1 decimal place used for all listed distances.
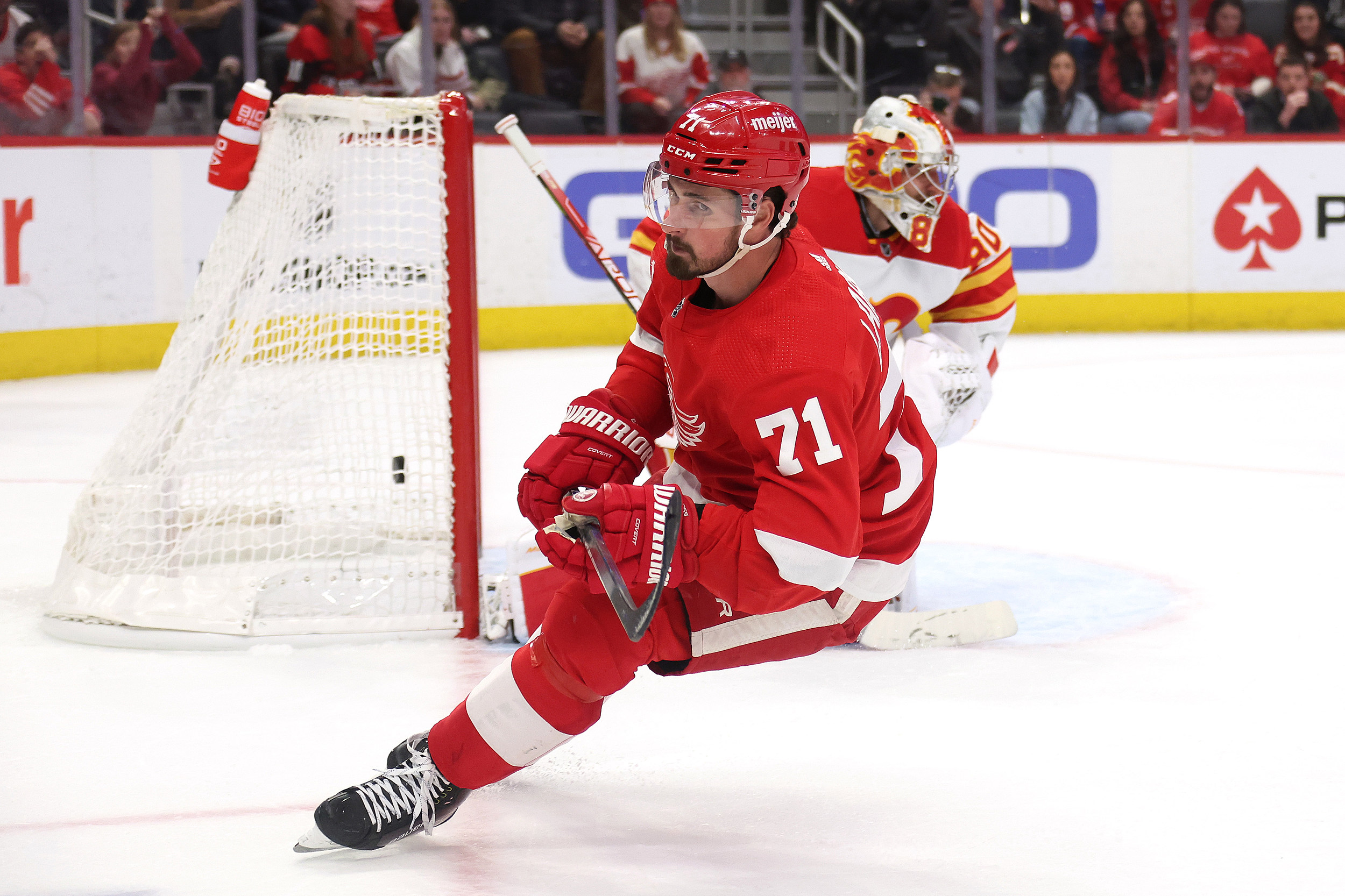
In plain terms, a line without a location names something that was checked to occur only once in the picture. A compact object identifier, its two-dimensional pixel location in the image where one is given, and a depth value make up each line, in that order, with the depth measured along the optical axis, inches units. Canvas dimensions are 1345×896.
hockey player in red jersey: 133.6
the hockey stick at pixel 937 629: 239.6
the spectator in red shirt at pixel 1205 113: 725.9
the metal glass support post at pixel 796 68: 703.7
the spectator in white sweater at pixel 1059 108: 711.7
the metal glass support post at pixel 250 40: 629.9
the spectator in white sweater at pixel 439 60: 663.8
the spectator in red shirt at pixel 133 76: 589.9
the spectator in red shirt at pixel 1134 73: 724.7
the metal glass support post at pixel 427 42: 663.8
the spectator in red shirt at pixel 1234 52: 738.8
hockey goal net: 245.3
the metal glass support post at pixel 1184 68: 726.5
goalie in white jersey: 240.8
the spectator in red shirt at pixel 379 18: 660.7
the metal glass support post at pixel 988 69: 713.0
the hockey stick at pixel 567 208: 271.7
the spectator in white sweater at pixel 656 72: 691.4
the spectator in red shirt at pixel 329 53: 640.4
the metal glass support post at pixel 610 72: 684.7
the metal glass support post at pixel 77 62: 574.9
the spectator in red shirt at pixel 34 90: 557.9
